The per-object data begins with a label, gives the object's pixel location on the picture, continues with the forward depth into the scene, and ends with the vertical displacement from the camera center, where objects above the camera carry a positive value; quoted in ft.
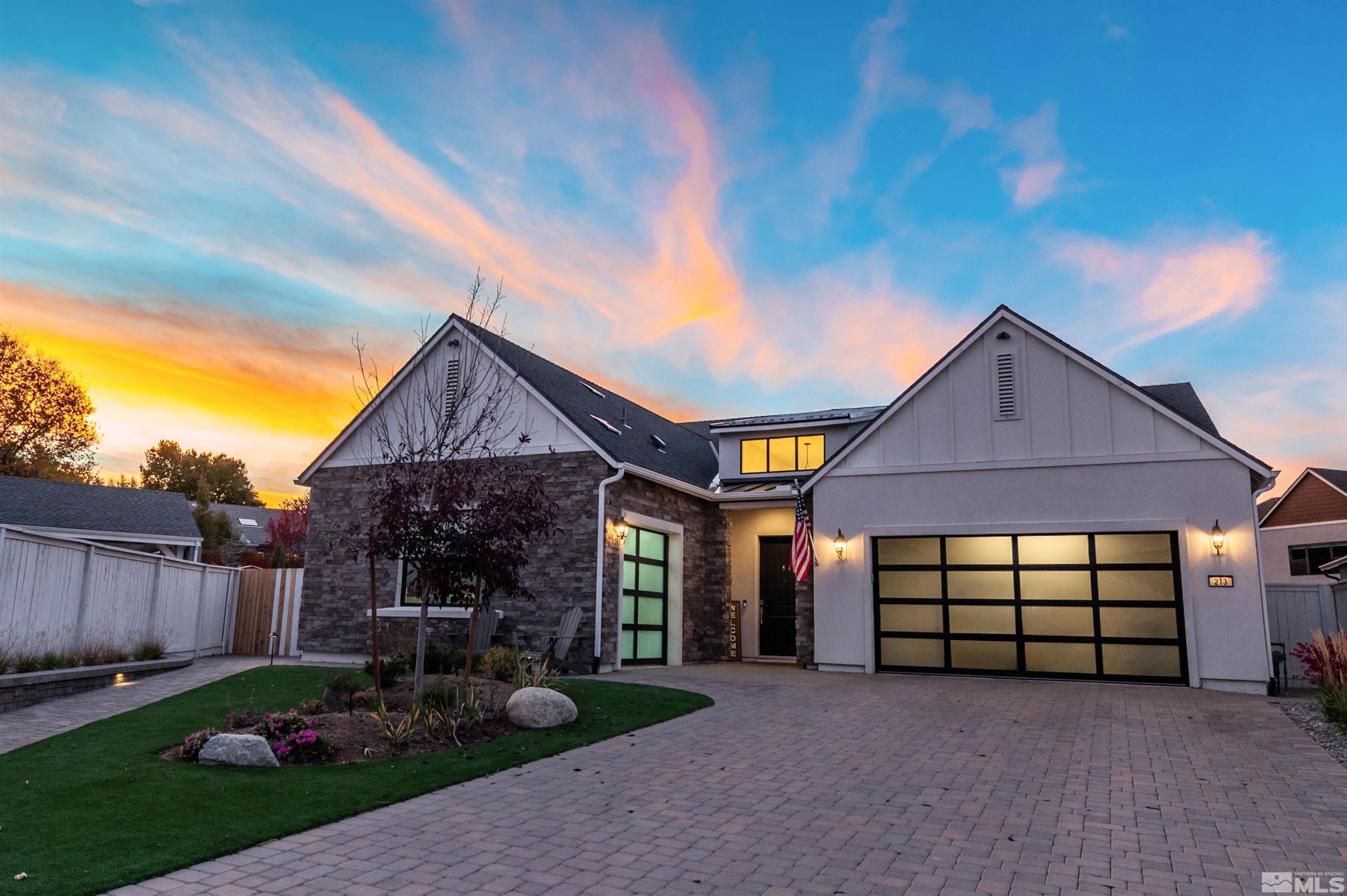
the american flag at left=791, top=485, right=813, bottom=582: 48.88 +1.85
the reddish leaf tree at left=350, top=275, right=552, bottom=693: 27.12 +1.76
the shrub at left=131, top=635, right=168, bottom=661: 42.93 -4.51
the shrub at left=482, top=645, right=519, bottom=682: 35.63 -4.06
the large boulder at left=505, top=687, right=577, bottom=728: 27.40 -4.64
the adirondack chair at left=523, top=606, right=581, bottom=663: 44.78 -3.61
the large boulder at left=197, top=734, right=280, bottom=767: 20.93 -4.80
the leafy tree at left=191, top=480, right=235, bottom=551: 133.28 +6.59
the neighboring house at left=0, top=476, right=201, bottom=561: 66.03 +4.34
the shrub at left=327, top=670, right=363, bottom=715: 28.37 -4.25
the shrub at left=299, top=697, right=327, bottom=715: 27.35 -4.71
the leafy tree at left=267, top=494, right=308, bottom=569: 143.64 +6.96
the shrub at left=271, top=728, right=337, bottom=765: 21.97 -4.91
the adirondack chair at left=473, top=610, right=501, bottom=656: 45.60 -3.26
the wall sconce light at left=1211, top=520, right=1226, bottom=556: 41.60 +2.54
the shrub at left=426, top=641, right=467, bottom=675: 36.83 -4.08
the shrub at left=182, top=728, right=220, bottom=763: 21.59 -4.81
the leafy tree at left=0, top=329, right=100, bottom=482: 96.32 +17.91
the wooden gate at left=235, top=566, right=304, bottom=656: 57.93 -3.06
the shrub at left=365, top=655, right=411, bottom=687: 33.60 -4.19
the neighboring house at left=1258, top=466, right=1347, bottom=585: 87.40 +6.80
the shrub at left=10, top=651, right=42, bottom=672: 32.42 -4.03
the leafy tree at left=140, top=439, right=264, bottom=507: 167.43 +20.07
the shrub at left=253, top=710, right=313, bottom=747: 22.62 -4.45
